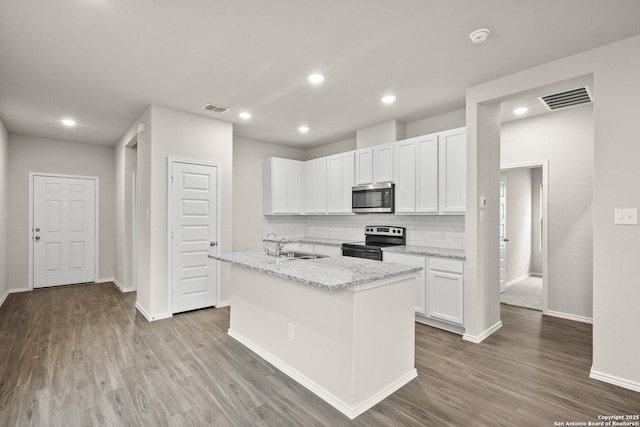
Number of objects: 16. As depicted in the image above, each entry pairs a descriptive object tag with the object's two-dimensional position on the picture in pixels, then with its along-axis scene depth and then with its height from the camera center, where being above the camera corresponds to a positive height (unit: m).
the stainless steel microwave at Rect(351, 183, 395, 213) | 4.61 +0.24
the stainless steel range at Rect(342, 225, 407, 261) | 4.41 -0.43
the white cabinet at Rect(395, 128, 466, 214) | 3.87 +0.53
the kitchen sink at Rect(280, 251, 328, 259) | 3.31 -0.43
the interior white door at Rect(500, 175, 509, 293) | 5.58 -0.33
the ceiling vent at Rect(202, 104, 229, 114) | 4.16 +1.39
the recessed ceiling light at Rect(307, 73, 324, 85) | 3.25 +1.40
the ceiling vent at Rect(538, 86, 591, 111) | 3.45 +1.33
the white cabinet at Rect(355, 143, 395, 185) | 4.65 +0.75
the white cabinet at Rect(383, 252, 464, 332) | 3.62 -0.88
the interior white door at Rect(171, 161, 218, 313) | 4.32 -0.28
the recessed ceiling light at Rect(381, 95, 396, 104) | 3.82 +1.40
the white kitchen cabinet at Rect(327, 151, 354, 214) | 5.30 +0.55
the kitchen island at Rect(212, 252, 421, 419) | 2.20 -0.86
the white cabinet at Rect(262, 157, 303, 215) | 5.89 +0.52
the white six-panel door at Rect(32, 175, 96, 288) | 5.84 -0.32
